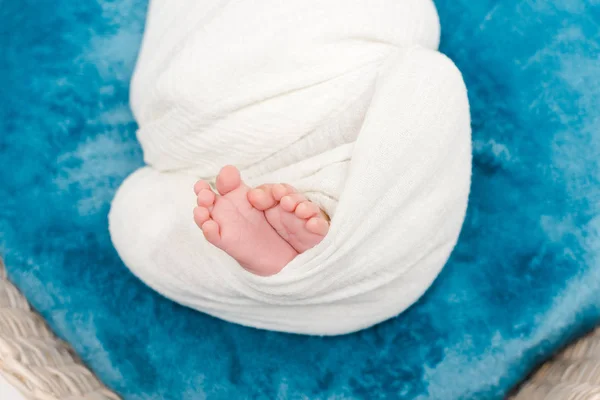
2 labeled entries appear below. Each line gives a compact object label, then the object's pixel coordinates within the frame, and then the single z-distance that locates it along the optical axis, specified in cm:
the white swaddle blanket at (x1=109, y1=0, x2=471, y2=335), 66
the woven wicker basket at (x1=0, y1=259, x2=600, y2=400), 65
